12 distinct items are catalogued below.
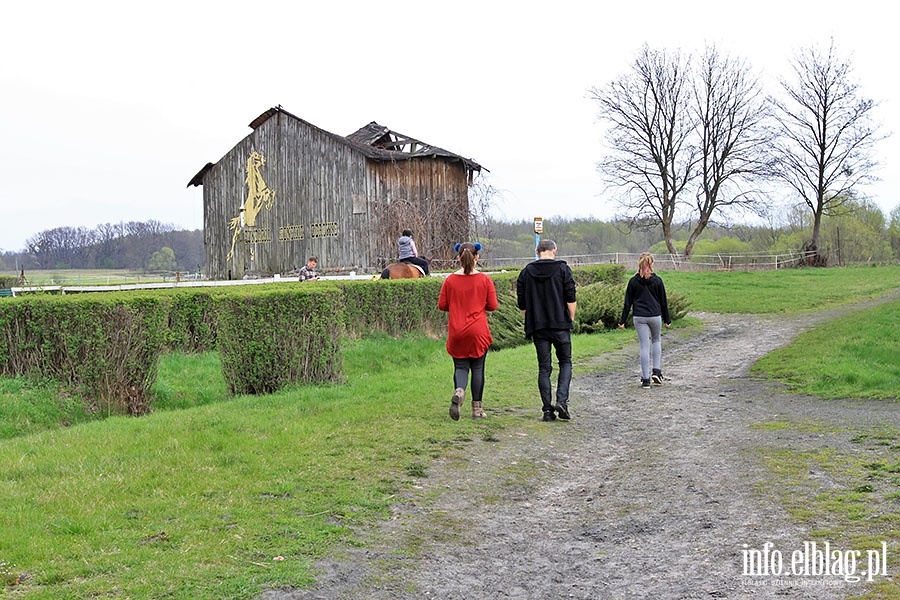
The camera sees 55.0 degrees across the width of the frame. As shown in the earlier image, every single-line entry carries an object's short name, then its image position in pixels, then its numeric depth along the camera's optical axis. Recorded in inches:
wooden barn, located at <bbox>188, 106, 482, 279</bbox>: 1405.0
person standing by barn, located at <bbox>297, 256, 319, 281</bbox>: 917.0
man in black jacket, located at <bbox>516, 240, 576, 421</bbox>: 382.9
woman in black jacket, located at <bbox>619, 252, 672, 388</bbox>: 489.7
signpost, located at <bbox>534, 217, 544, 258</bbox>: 906.1
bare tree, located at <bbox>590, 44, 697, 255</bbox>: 2245.3
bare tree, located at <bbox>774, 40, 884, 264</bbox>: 2203.5
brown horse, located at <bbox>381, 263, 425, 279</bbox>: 806.5
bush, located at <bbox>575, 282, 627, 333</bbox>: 797.9
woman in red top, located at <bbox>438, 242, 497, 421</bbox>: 376.8
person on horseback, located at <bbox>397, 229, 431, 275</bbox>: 859.4
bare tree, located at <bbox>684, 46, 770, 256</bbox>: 2242.9
